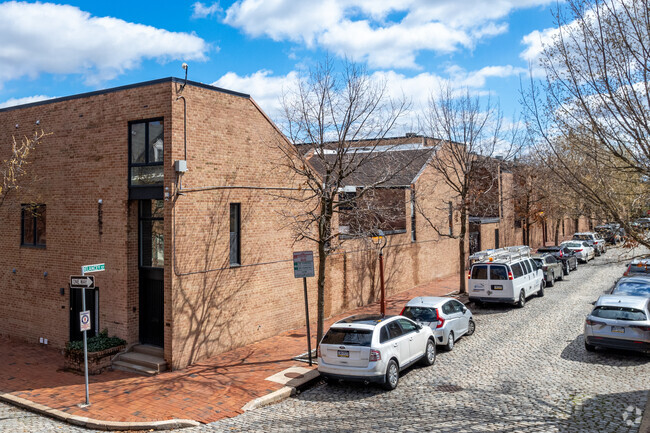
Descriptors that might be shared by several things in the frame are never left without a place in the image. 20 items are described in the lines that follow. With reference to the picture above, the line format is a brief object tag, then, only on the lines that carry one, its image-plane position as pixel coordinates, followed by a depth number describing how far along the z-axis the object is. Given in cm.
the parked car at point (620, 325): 1298
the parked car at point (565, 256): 3042
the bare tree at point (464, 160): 2309
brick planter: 1334
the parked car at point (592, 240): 3949
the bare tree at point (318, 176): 1445
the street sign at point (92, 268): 1125
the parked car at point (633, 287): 1712
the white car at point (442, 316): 1462
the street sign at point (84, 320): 1085
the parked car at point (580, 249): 3522
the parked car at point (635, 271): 2384
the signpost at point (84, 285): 1090
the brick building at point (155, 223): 1377
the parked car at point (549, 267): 2561
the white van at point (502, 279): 2012
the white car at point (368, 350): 1127
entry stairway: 1322
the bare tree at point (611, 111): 898
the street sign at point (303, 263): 1377
